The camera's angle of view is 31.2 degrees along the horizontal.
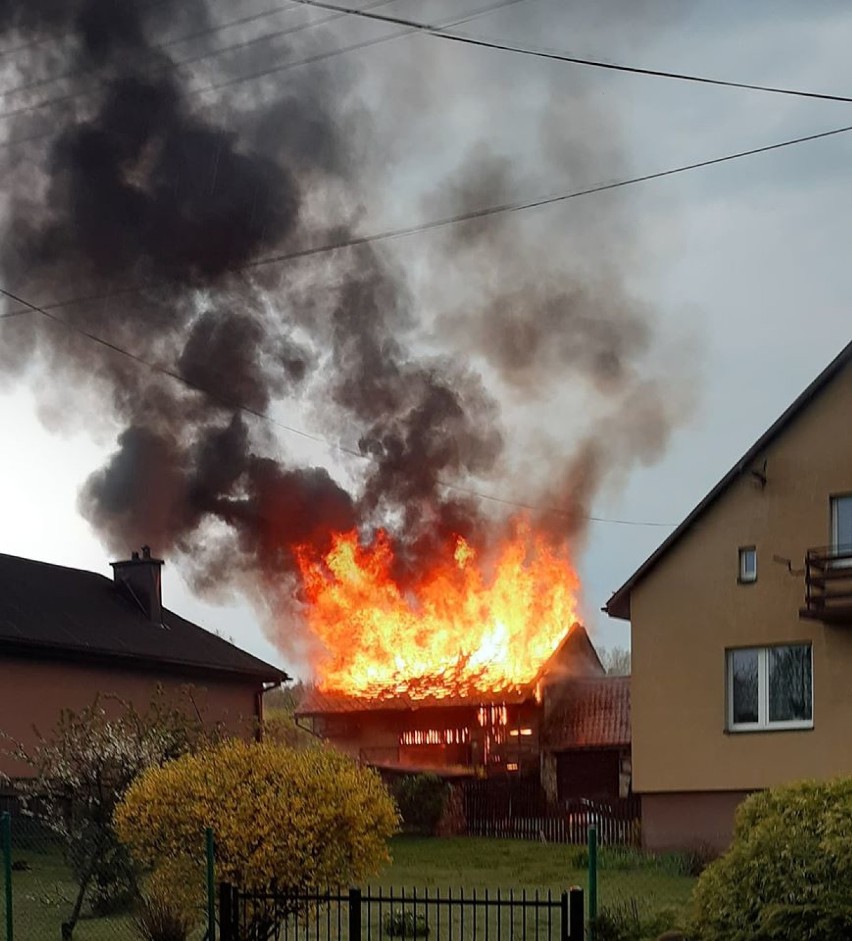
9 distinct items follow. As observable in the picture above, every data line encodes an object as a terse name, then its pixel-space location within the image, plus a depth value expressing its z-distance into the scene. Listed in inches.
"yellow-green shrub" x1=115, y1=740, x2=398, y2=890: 652.1
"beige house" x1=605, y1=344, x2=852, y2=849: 1044.5
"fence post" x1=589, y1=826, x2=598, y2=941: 575.5
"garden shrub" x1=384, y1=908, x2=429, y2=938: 719.1
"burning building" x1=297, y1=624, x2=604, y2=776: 1524.4
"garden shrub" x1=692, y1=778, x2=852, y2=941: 496.7
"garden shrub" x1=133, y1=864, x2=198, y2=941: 671.8
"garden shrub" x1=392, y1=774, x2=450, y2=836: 1310.3
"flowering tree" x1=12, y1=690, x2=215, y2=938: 758.5
